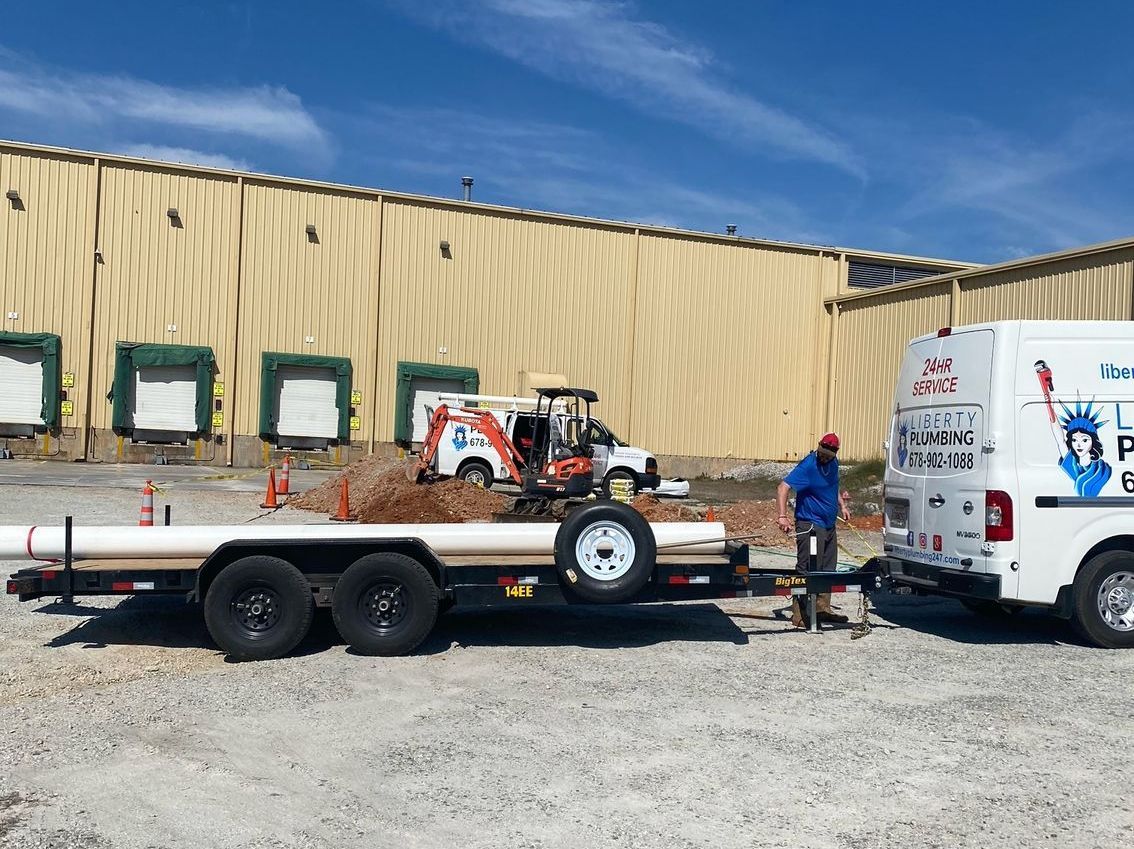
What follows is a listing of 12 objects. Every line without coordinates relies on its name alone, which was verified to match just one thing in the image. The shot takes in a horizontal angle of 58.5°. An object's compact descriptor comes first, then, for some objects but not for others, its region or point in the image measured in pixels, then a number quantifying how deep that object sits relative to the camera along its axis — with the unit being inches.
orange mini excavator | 740.6
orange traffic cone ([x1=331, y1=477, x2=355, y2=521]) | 657.0
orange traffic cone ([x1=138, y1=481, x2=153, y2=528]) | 403.2
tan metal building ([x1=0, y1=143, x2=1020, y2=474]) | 1135.6
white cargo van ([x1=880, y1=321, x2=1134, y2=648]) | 308.3
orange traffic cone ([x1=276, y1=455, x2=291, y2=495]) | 824.9
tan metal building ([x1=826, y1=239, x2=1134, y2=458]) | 910.4
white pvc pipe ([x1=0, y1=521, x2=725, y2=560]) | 292.7
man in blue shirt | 345.7
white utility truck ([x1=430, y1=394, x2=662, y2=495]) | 839.7
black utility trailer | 284.4
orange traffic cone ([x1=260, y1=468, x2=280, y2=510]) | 732.7
